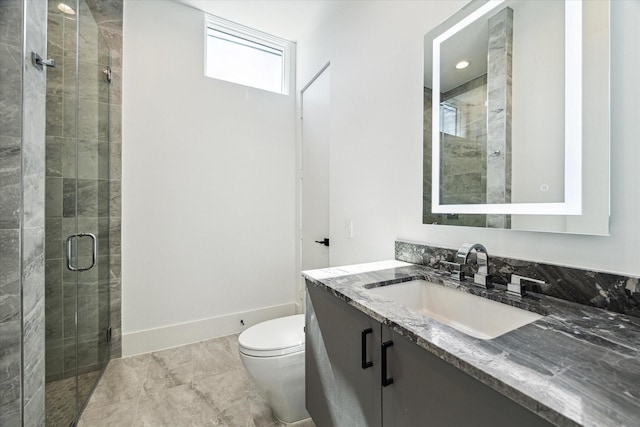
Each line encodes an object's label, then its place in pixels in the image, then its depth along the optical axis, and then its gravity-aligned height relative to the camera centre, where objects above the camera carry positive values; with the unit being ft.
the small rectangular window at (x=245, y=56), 8.32 +5.08
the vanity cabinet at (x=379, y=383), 1.82 -1.48
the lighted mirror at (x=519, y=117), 2.70 +1.18
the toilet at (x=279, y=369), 4.59 -2.66
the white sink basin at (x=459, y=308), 2.94 -1.16
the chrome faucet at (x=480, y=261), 3.32 -0.59
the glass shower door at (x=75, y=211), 4.18 +0.01
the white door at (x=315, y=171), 7.68 +1.26
